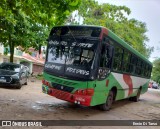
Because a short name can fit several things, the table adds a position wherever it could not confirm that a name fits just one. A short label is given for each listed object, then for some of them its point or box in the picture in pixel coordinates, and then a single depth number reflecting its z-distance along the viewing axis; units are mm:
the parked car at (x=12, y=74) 8645
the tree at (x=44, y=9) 4613
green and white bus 5206
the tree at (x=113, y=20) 19045
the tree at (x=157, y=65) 24974
